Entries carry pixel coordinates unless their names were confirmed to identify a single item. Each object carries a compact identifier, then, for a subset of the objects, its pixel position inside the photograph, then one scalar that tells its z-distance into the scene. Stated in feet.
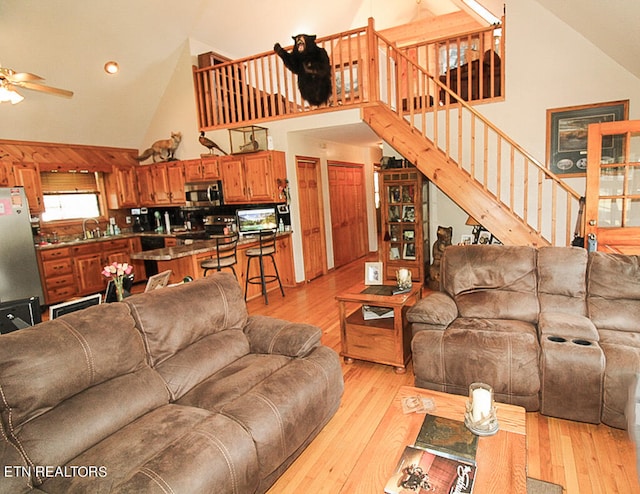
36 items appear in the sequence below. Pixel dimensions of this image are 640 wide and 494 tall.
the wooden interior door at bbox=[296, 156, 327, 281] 19.85
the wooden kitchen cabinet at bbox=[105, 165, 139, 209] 22.52
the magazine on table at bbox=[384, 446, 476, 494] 4.27
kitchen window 20.10
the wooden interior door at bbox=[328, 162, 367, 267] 23.32
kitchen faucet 20.89
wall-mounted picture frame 14.12
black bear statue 15.75
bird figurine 19.92
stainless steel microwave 20.03
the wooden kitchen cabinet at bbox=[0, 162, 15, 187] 17.15
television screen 19.29
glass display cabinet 17.87
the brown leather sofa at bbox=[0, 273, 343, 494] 4.68
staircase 12.74
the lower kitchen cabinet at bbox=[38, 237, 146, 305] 17.81
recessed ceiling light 17.77
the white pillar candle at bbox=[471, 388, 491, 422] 5.23
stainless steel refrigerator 15.85
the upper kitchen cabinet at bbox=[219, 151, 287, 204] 18.49
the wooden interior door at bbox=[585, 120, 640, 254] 10.28
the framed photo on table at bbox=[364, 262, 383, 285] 11.39
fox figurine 21.45
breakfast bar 14.55
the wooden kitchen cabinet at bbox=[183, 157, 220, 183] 20.07
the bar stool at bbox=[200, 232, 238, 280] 14.69
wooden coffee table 4.39
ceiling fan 10.88
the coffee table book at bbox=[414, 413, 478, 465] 4.83
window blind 19.92
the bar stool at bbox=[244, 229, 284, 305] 16.46
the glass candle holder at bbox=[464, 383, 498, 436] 5.18
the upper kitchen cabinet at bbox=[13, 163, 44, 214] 17.70
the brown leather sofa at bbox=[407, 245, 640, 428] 7.09
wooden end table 9.72
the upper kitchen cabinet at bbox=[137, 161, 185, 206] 21.62
